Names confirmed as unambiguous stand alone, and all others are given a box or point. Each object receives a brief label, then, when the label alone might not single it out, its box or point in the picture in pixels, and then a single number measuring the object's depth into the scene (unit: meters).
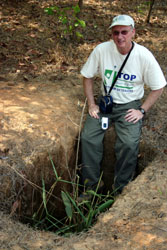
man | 3.61
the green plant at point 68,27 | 5.94
